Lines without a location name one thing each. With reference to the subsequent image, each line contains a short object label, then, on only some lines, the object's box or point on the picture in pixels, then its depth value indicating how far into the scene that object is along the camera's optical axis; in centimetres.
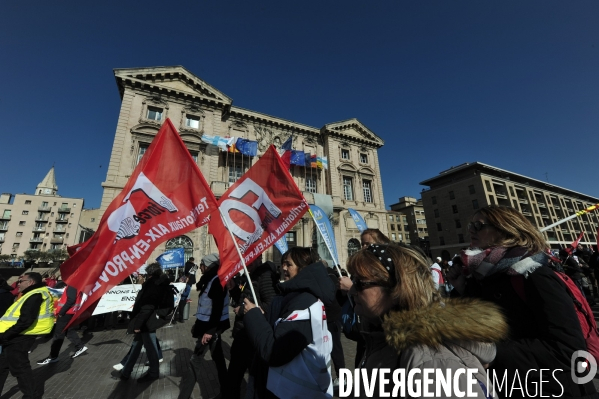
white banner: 709
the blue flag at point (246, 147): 2067
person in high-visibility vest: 337
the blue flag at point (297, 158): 2247
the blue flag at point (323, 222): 1047
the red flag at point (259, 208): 381
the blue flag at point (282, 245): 1124
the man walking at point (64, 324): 528
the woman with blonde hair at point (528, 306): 119
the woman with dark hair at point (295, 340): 176
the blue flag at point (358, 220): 1045
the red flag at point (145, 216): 273
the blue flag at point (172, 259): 1132
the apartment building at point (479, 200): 4316
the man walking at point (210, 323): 333
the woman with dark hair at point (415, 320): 100
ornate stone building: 1802
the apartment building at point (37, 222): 6322
